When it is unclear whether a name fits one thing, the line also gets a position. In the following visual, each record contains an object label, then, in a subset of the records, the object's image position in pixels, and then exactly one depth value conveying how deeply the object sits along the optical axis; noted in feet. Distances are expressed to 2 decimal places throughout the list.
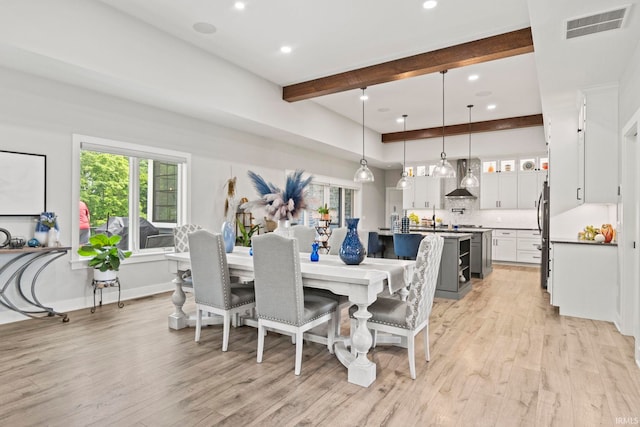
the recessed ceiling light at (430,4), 11.70
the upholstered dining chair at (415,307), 8.39
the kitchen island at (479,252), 21.36
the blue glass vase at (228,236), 12.26
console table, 12.30
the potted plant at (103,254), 13.53
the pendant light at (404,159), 21.56
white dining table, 8.15
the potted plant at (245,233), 19.54
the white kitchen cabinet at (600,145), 13.30
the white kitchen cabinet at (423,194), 31.09
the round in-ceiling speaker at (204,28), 13.28
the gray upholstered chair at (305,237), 14.38
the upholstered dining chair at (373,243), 18.67
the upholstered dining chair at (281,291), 8.46
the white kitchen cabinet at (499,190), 27.84
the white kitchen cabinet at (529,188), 26.91
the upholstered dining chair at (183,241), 12.26
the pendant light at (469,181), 20.53
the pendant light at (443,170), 17.57
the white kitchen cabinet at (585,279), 13.12
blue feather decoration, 10.73
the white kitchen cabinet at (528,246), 26.50
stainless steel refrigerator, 18.11
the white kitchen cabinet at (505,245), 27.30
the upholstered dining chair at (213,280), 9.86
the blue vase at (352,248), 9.74
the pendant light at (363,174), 17.69
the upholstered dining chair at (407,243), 15.99
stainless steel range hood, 29.91
